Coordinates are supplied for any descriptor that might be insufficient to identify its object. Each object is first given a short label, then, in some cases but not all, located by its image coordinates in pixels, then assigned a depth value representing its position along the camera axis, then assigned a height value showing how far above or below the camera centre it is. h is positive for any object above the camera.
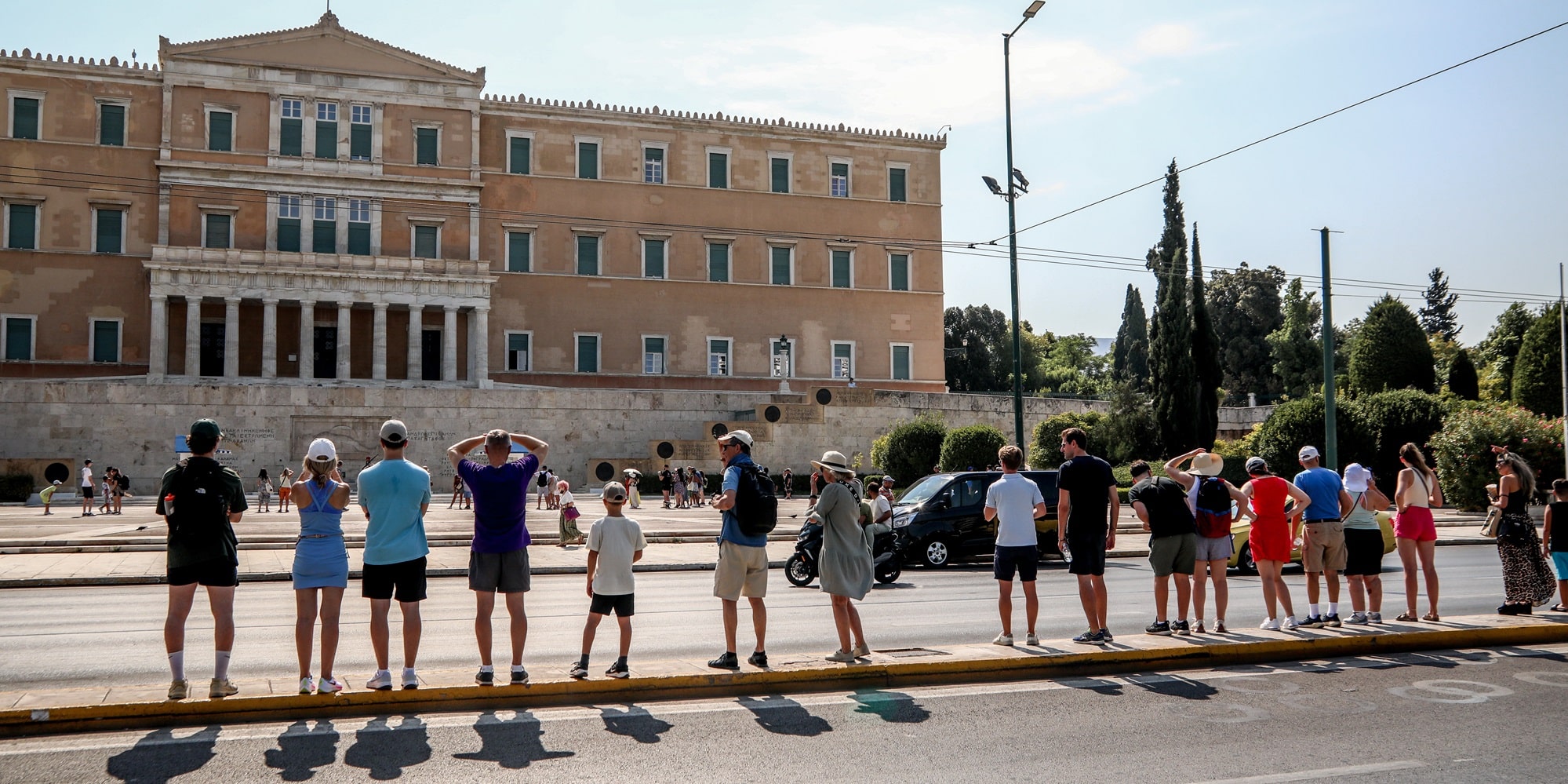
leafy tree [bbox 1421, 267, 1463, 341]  93.00 +11.12
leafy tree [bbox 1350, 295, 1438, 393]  40.34 +3.37
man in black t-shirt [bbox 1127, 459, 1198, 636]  10.17 -0.69
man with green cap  7.47 -0.51
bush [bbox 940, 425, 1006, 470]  32.44 +0.21
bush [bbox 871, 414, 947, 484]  34.81 +0.23
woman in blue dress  7.67 -0.63
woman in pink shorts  11.13 -0.63
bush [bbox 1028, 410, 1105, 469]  36.56 +0.38
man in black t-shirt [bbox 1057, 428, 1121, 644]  9.65 -0.50
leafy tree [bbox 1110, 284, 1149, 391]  74.44 +6.94
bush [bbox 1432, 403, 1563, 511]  29.17 +0.18
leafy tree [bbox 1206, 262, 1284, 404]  69.56 +7.72
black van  18.98 -1.09
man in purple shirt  7.95 -0.51
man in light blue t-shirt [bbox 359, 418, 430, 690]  7.74 -0.55
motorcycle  16.06 -1.37
